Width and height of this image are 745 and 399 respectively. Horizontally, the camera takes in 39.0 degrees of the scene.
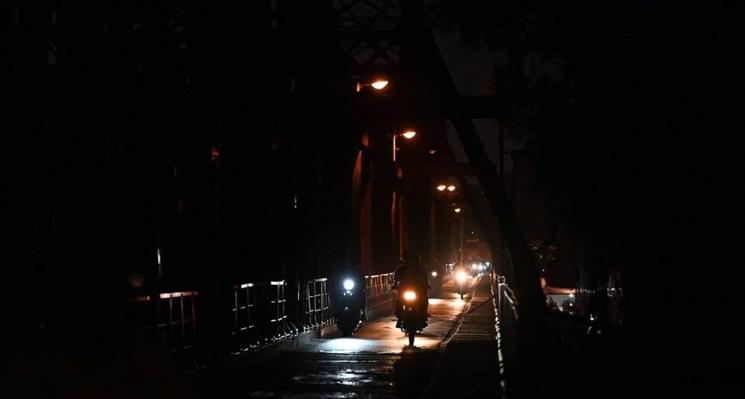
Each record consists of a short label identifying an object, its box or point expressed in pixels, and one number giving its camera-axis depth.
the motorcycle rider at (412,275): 22.00
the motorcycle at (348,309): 24.23
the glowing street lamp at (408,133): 37.94
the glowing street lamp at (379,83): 26.94
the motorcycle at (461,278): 56.35
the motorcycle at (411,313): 21.42
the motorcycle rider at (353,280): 24.47
